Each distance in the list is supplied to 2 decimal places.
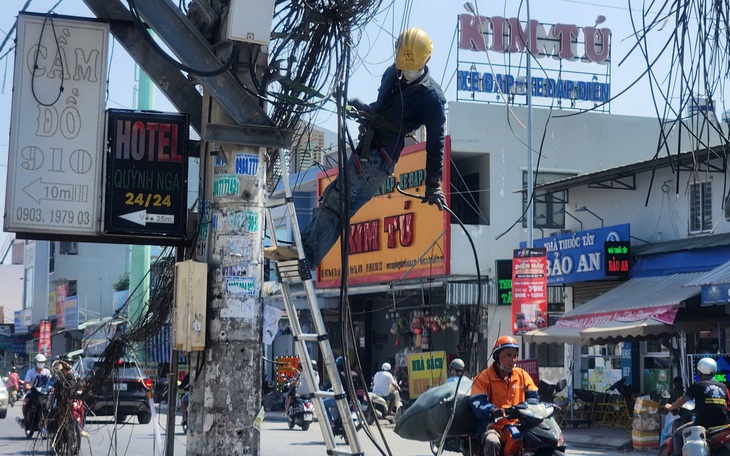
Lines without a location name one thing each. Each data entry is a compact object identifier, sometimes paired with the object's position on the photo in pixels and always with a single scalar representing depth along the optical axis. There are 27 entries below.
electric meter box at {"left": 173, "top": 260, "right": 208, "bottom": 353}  6.89
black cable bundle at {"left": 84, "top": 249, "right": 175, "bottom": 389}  9.15
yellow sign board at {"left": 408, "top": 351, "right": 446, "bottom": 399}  27.00
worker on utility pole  7.33
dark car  23.02
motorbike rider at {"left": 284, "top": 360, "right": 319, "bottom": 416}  25.05
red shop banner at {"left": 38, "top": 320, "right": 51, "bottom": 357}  52.97
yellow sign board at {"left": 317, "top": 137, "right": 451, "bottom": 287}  29.95
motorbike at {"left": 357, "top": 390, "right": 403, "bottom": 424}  21.88
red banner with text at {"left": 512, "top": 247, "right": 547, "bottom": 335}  25.02
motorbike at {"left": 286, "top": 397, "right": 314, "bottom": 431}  24.03
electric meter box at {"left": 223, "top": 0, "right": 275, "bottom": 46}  6.93
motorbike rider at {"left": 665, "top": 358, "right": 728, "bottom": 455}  12.60
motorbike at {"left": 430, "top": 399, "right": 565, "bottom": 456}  8.06
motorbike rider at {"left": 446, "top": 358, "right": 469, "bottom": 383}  18.84
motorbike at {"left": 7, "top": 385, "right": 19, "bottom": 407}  42.01
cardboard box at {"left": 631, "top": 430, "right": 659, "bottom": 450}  19.28
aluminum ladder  6.71
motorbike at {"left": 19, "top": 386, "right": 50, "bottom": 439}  19.09
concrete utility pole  6.92
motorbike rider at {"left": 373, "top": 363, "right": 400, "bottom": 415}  24.56
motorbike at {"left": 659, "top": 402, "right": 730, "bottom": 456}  12.05
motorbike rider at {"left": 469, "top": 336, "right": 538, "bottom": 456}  8.16
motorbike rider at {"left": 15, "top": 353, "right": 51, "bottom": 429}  21.62
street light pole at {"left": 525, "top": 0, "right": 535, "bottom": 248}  24.97
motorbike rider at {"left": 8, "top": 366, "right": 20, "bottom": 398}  42.03
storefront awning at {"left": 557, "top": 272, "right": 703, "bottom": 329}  20.30
